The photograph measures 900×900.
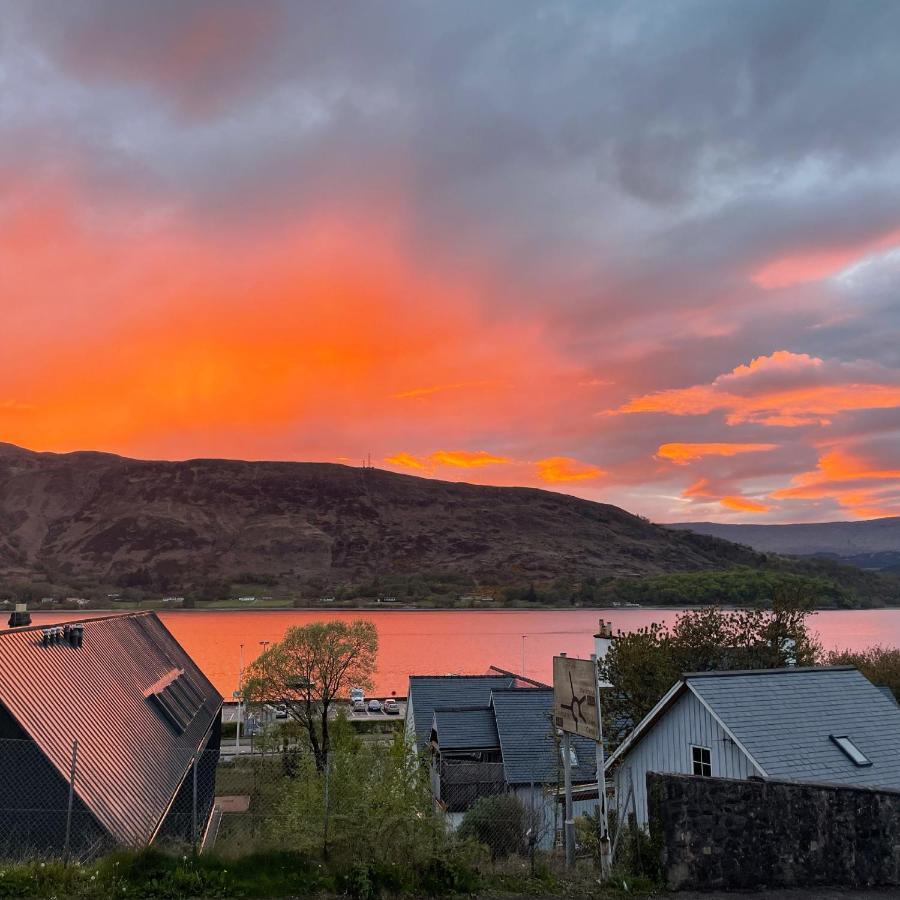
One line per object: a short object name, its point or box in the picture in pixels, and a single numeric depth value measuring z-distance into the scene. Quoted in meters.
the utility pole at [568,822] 12.46
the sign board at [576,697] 12.43
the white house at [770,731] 16.91
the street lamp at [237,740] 53.48
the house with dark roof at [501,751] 28.67
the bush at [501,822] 18.31
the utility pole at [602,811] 11.37
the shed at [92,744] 15.44
